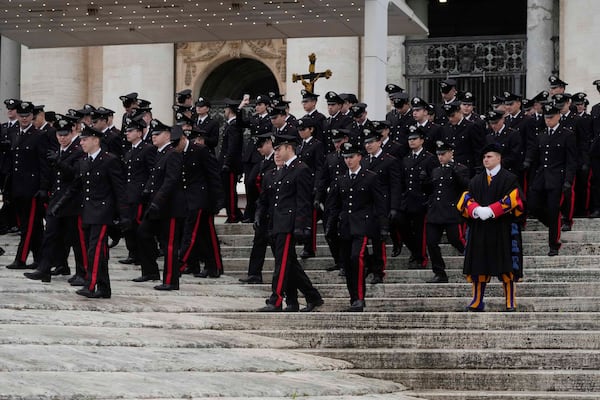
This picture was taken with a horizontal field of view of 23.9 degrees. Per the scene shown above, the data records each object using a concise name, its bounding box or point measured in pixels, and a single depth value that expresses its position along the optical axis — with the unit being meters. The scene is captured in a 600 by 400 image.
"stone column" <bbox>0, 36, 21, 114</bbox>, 29.14
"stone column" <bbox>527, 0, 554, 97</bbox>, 24.48
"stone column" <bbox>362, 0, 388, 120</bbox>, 18.78
